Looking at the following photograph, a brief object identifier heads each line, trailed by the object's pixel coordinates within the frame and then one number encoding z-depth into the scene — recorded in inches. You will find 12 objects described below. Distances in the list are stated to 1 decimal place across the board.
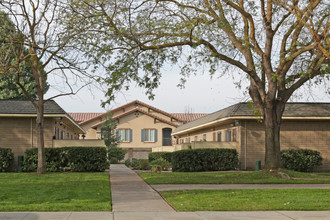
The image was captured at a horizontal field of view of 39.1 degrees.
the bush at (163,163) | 1164.5
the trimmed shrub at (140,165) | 1225.8
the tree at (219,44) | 746.2
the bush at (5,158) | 984.9
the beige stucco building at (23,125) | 1024.9
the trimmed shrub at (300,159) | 1042.1
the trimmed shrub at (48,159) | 975.6
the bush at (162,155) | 1449.3
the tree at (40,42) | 802.2
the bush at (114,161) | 1881.2
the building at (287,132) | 1077.1
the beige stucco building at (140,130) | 1998.0
